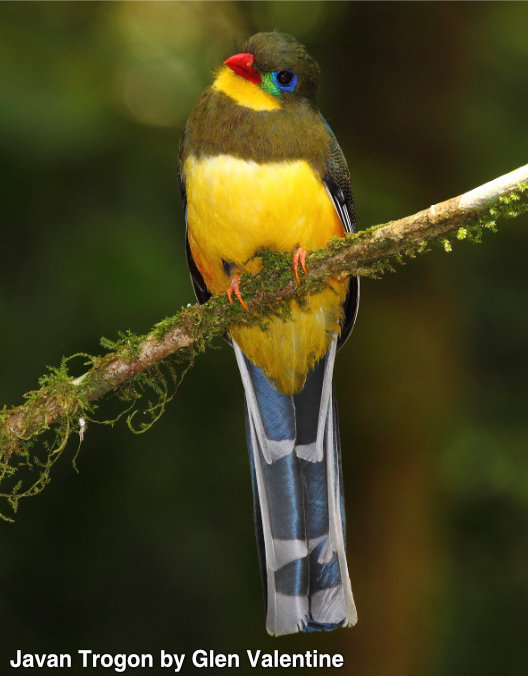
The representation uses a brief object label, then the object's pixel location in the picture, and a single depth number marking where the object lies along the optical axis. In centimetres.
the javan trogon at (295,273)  670
